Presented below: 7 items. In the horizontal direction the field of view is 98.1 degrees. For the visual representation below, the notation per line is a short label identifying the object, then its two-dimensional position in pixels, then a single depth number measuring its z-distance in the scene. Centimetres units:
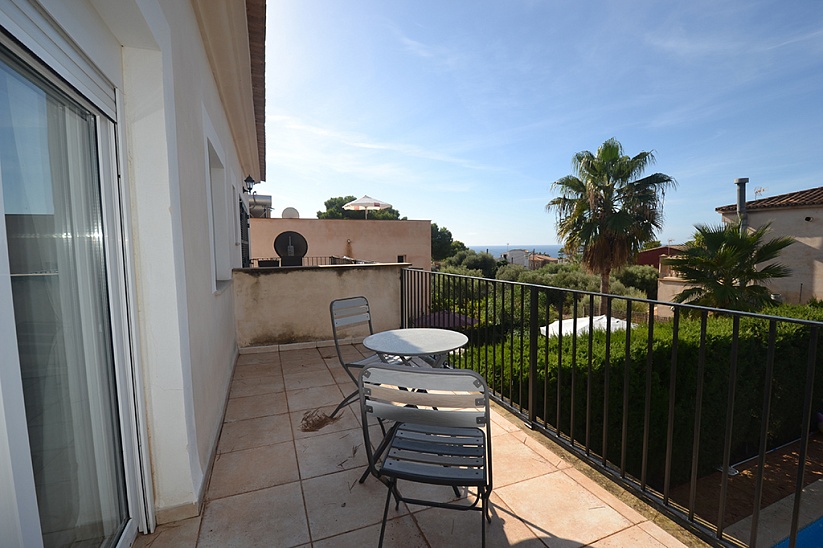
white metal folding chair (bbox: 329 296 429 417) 267
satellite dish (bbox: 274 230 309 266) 673
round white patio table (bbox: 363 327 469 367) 207
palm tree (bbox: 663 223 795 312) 634
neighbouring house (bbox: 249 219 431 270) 1542
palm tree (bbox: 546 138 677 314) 1083
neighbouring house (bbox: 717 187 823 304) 1080
